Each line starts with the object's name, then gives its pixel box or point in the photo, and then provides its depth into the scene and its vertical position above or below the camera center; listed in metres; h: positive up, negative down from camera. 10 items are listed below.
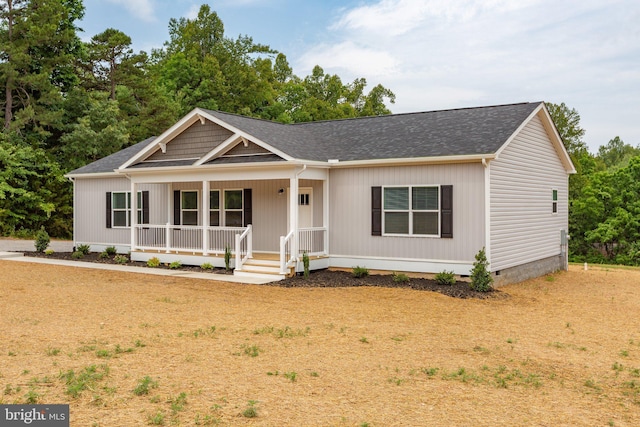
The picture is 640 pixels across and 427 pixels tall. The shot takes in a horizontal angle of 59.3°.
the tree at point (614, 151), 81.94 +9.92
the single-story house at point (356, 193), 14.36 +0.71
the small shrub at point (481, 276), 13.13 -1.39
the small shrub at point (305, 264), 15.20 -1.28
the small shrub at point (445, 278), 13.85 -1.53
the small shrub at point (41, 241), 21.58 -0.92
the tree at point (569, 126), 48.59 +7.91
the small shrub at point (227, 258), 16.38 -1.19
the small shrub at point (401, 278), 14.41 -1.58
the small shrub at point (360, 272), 15.16 -1.49
